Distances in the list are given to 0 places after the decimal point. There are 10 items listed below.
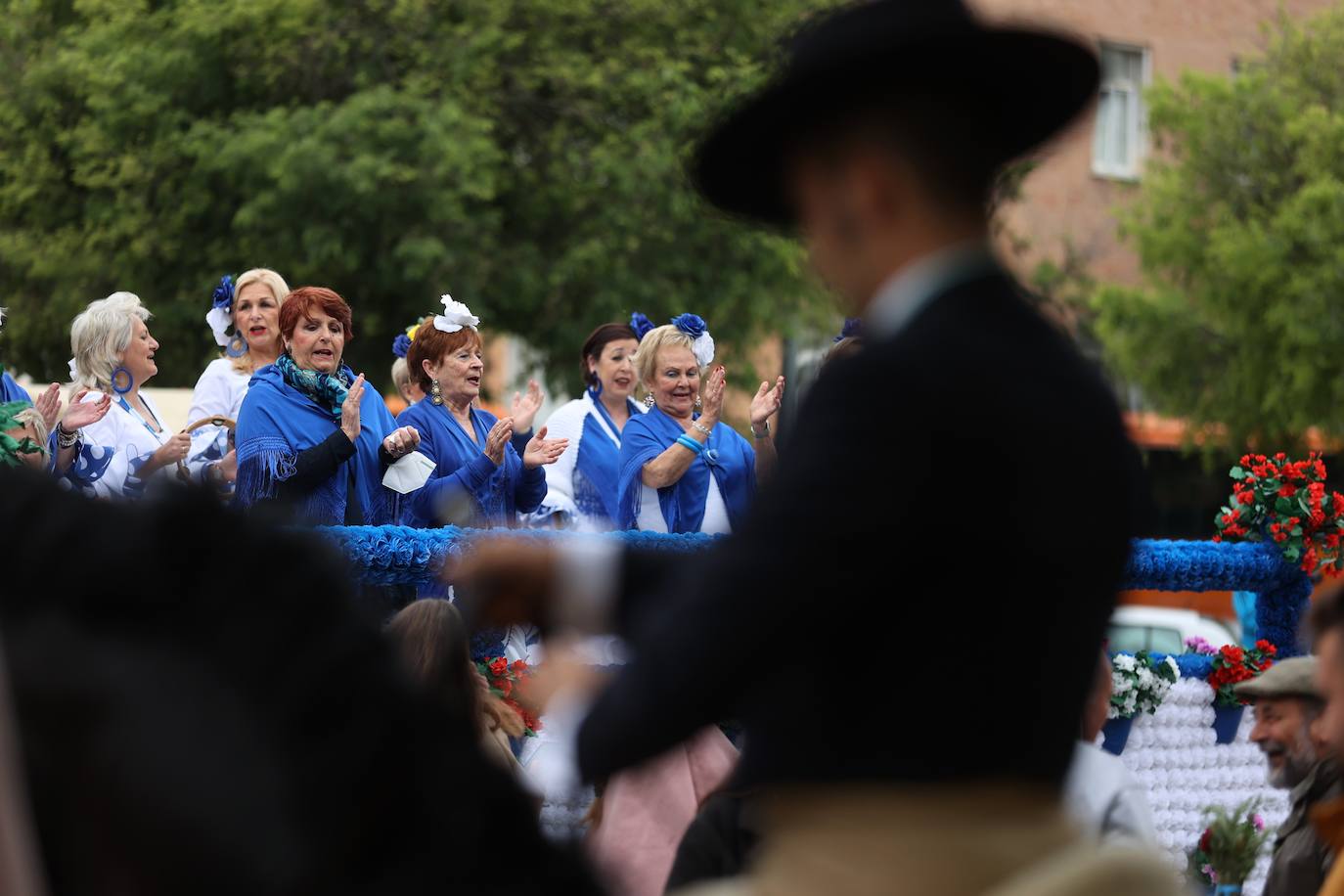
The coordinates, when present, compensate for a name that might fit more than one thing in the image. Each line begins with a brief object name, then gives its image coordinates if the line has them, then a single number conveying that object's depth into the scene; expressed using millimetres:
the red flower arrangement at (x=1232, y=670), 16844
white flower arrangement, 15992
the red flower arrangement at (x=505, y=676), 13289
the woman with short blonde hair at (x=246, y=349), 16922
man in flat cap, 10797
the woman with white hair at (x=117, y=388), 15297
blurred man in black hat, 3770
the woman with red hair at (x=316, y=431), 15016
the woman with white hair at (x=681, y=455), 16469
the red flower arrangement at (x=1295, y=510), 17219
